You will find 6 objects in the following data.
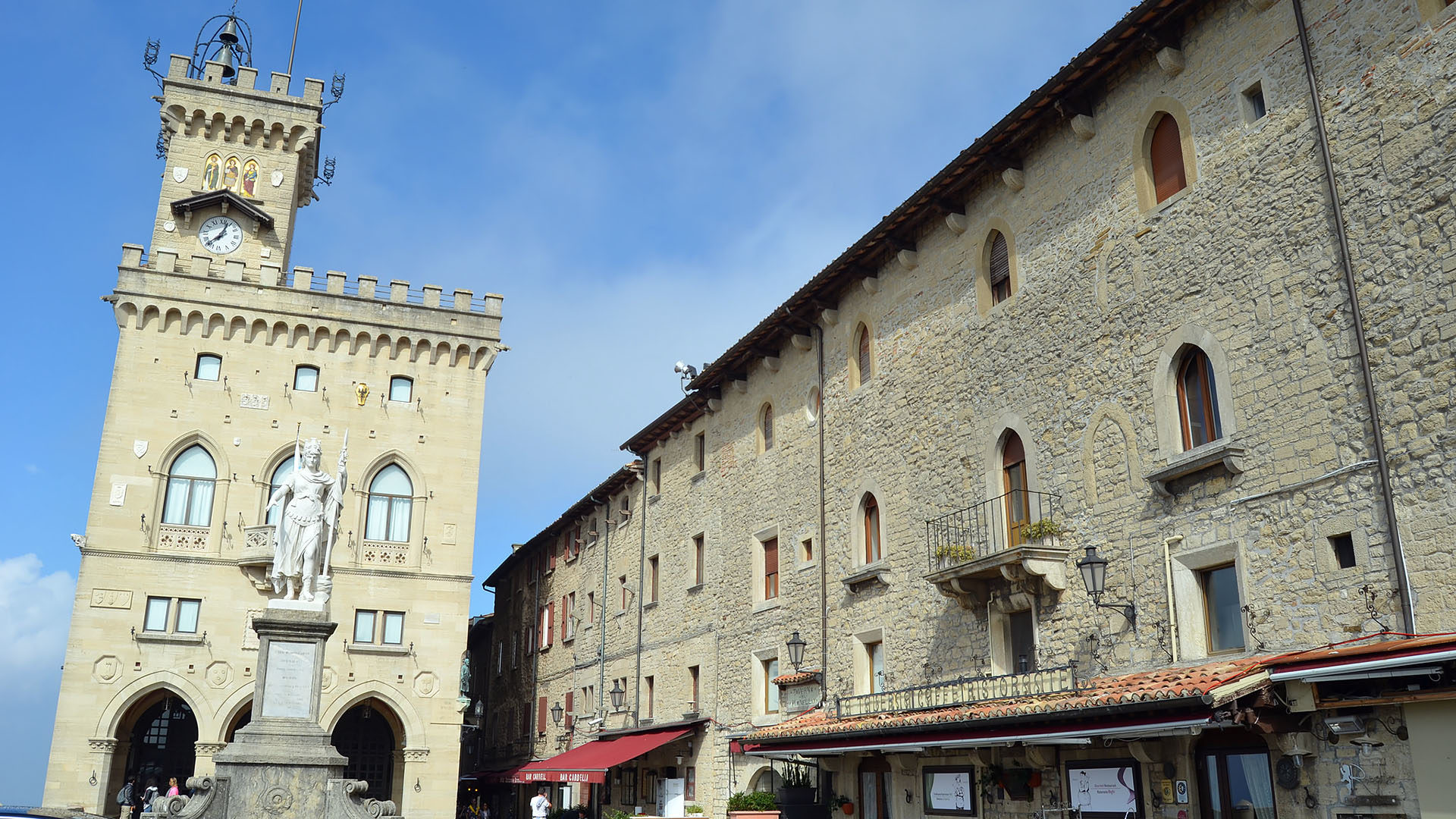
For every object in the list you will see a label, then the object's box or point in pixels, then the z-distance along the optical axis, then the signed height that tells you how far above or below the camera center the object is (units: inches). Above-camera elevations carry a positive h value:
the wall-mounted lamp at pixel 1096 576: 515.5 +86.4
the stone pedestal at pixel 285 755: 447.2 +4.6
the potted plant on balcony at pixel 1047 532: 577.3 +119.2
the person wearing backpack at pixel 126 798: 1010.1 -28.3
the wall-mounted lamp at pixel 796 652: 805.2 +81.0
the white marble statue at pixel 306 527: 511.8 +109.0
